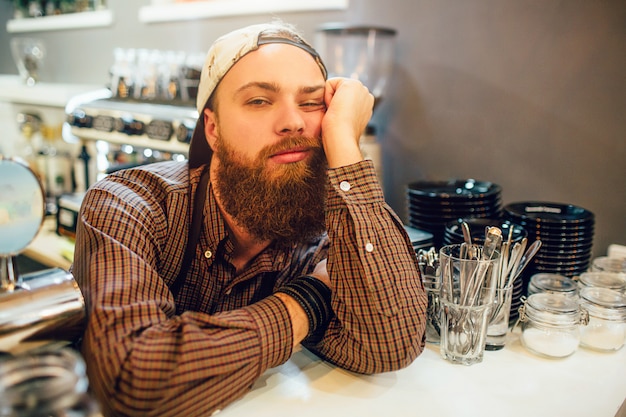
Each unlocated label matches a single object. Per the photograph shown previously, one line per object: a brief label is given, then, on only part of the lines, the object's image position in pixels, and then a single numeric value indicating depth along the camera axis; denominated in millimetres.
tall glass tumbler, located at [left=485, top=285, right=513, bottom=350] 1045
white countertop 838
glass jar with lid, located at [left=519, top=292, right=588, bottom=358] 1029
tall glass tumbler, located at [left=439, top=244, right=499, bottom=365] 957
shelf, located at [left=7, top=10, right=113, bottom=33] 3039
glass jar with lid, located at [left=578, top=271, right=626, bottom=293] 1176
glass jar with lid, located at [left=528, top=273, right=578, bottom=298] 1158
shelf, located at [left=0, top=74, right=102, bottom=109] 2680
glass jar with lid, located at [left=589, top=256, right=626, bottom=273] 1264
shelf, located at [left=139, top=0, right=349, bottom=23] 2033
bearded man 778
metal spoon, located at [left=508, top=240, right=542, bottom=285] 1075
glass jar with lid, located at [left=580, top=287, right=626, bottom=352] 1064
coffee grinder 1721
